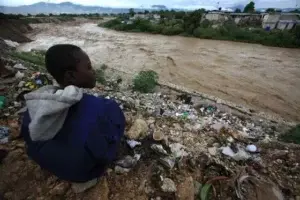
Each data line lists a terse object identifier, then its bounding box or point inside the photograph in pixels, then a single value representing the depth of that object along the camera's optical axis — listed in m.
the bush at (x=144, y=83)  4.72
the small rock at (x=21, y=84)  3.70
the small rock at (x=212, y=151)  2.28
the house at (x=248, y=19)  22.84
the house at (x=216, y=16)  23.12
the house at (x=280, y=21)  18.36
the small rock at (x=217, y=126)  2.96
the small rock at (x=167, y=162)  1.90
